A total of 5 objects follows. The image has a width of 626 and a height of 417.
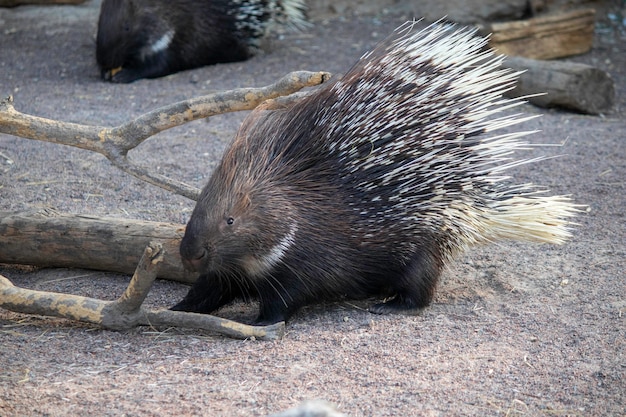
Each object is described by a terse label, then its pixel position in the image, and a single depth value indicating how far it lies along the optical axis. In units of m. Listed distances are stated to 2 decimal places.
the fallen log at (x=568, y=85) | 13.15
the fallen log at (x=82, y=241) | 7.87
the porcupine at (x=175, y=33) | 15.04
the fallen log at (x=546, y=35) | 14.77
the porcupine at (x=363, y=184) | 7.02
